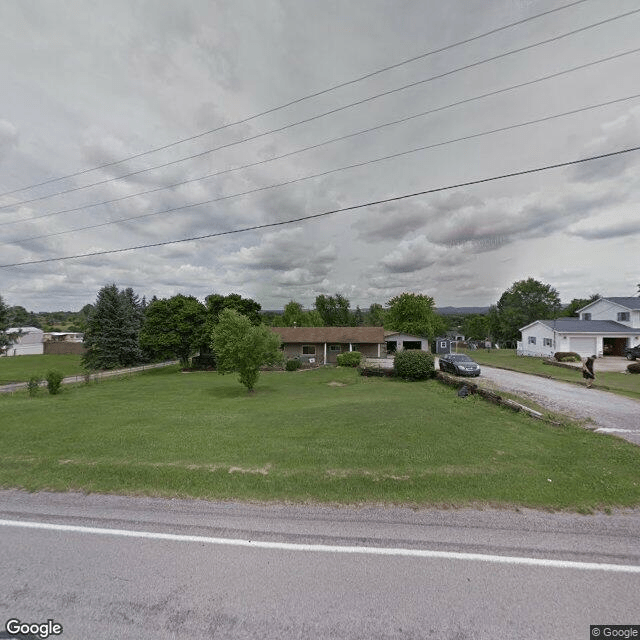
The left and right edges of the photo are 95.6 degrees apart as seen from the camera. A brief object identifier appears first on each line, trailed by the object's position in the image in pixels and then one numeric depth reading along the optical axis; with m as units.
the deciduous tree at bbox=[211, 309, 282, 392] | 18.34
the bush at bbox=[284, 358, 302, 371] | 31.23
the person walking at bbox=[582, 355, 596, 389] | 15.10
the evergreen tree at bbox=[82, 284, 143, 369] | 37.59
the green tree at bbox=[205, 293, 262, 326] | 35.81
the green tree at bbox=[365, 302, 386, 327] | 76.90
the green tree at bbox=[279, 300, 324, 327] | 67.62
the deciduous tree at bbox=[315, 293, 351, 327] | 72.00
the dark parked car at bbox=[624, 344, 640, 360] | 27.81
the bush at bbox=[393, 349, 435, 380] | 20.36
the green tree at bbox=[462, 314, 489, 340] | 71.88
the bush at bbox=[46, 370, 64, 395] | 19.39
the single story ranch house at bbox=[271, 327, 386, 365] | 34.78
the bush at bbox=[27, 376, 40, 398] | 19.40
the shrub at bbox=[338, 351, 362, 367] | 30.25
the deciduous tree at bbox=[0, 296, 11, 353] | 28.50
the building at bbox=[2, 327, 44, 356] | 62.31
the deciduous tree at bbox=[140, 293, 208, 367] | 34.78
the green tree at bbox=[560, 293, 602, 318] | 65.75
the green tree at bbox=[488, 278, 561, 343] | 52.94
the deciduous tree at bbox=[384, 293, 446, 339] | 50.91
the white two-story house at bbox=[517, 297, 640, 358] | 31.98
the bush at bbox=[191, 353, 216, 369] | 37.66
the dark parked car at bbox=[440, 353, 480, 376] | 20.33
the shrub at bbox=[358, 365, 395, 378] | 23.03
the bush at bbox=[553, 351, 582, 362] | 28.33
